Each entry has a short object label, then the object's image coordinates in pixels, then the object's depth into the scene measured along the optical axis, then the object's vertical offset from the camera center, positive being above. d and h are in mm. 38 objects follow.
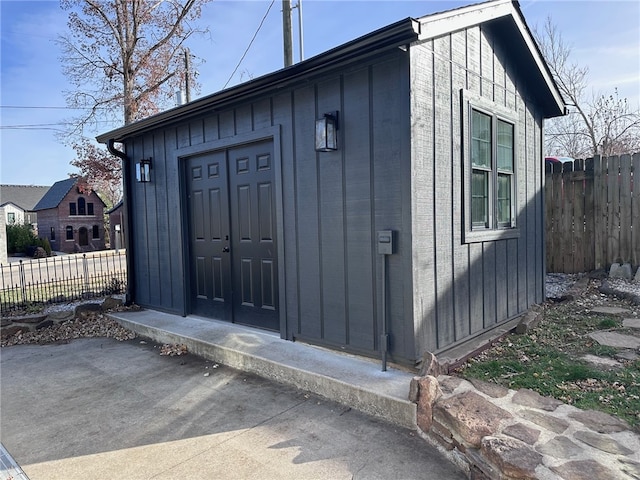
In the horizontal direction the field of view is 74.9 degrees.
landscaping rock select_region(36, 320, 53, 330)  5645 -1306
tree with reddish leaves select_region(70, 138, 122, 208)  10766 +1640
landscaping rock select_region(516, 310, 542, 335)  4367 -1165
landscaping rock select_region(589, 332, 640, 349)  3811 -1224
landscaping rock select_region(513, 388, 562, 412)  2570 -1188
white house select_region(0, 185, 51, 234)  34250 +2486
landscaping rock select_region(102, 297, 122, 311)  6164 -1142
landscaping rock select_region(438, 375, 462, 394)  2736 -1132
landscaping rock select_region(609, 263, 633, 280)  6195 -911
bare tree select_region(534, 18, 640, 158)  11811 +2830
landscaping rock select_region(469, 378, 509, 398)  2730 -1169
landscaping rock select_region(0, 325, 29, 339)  5406 -1320
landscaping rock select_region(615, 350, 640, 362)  3457 -1232
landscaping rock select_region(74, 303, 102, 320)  5914 -1186
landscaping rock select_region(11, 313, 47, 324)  5545 -1198
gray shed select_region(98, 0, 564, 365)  3328 +289
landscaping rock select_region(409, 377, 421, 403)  2711 -1134
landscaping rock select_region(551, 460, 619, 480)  1826 -1159
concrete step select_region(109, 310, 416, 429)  2928 -1223
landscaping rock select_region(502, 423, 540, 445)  2141 -1157
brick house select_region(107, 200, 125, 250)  27219 -182
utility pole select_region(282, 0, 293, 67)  7934 +3554
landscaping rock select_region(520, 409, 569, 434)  2285 -1179
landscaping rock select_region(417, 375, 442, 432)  2602 -1146
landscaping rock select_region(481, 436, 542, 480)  1910 -1155
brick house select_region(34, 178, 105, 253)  29484 +624
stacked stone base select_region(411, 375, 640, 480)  1925 -1172
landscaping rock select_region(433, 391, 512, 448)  2250 -1147
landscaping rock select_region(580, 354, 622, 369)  3352 -1244
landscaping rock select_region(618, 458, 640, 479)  1865 -1180
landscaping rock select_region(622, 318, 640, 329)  4324 -1192
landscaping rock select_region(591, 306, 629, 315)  4841 -1178
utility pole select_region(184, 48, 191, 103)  11555 +4142
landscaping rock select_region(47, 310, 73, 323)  5785 -1222
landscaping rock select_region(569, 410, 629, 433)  2303 -1201
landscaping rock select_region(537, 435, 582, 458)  2010 -1167
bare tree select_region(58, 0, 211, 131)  10328 +4468
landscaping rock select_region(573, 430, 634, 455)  2066 -1183
